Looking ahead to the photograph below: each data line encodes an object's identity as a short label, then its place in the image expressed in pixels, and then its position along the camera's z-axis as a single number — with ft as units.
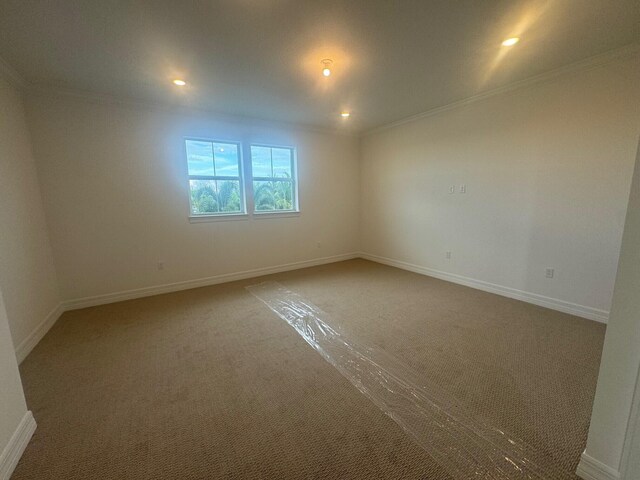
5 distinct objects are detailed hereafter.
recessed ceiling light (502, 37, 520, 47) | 6.86
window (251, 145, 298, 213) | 13.87
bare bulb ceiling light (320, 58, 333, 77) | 7.73
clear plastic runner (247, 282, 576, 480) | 4.07
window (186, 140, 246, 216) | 12.34
